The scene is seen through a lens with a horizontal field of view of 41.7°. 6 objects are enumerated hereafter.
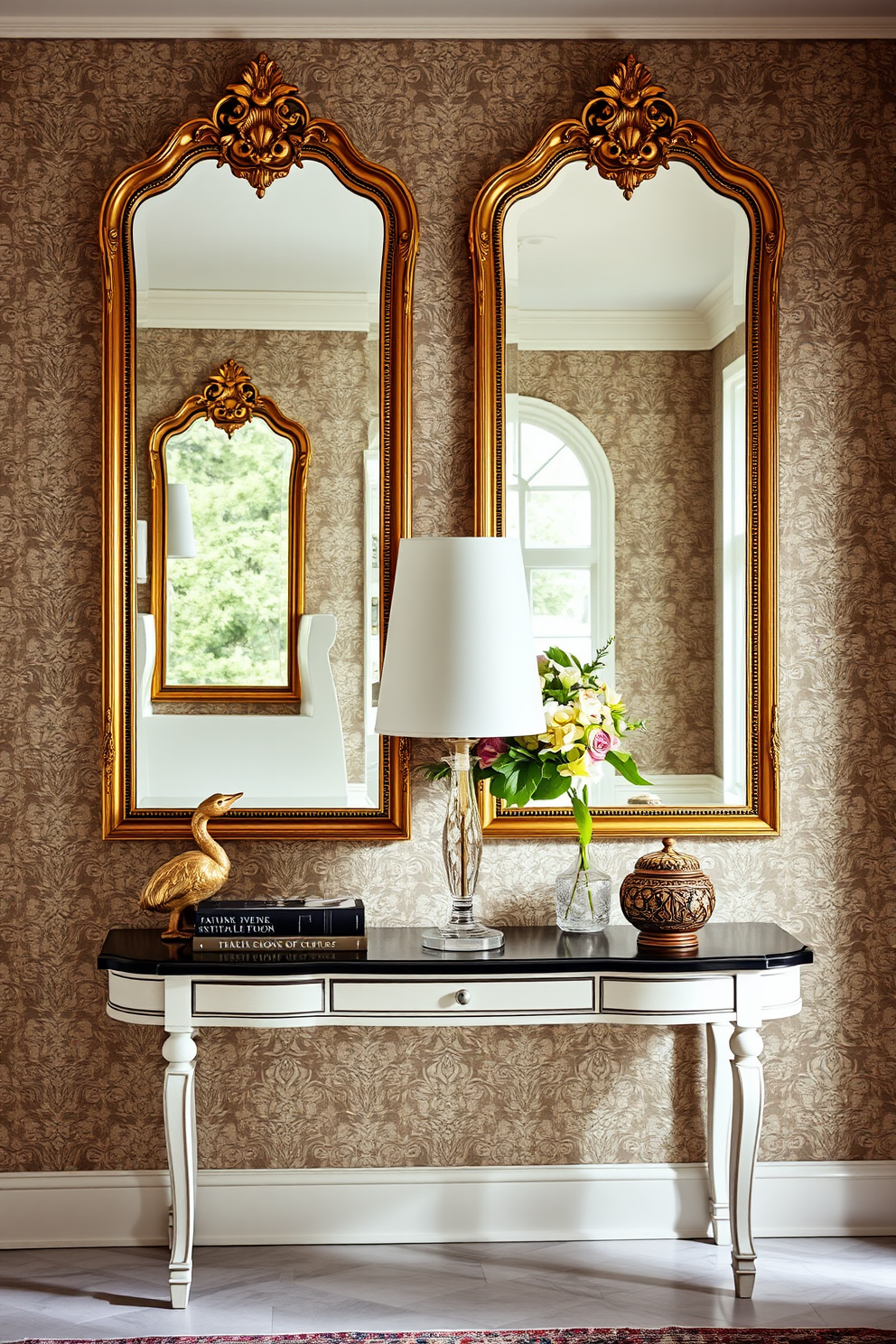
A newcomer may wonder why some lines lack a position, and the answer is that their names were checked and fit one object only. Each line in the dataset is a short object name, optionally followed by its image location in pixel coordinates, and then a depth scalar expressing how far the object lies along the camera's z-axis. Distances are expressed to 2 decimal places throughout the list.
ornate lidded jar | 2.56
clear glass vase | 2.71
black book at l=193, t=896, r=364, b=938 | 2.52
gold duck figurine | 2.57
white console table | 2.47
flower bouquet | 2.68
